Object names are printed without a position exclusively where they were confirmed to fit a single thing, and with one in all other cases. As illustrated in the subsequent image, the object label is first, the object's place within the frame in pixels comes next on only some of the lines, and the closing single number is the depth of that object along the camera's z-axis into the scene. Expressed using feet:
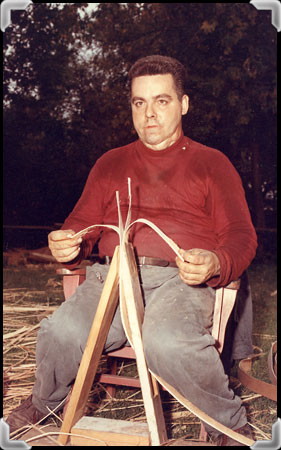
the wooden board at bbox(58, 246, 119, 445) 6.30
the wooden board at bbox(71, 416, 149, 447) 6.29
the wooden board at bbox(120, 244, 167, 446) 6.22
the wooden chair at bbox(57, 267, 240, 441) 7.34
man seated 6.57
